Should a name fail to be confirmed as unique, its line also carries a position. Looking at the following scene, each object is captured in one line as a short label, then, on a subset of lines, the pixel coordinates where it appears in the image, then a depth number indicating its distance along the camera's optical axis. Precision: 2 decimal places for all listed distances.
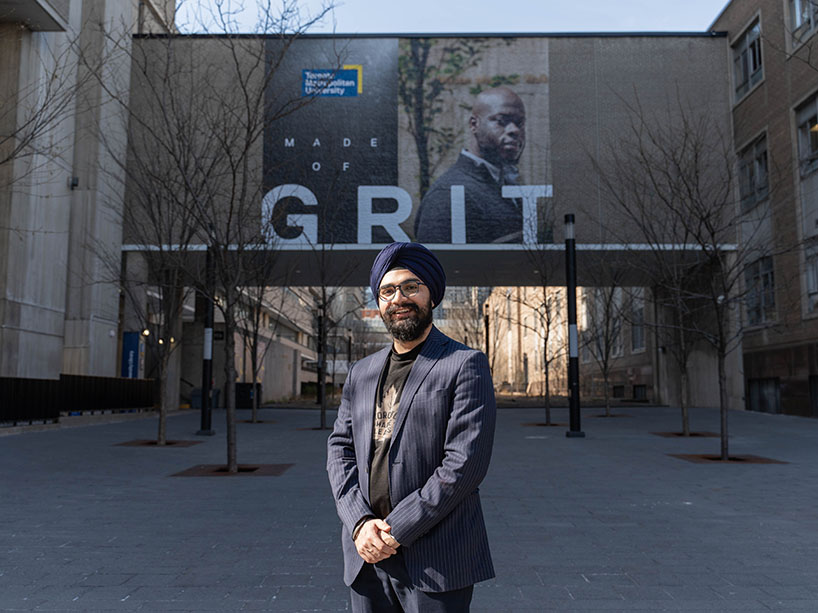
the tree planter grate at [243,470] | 10.02
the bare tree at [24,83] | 18.48
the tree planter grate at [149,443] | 14.18
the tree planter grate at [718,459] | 11.22
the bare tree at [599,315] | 26.02
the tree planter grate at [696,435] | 15.94
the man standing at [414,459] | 2.13
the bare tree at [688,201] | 21.92
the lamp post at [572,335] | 15.42
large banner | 25.67
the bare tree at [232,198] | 10.93
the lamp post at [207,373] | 16.36
